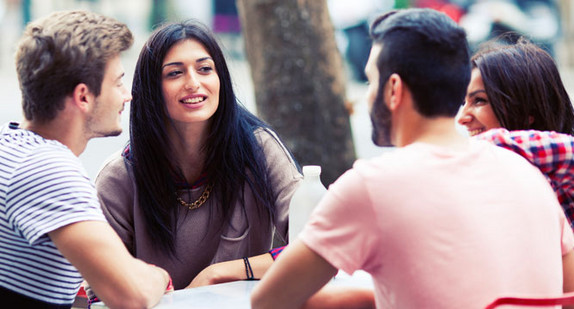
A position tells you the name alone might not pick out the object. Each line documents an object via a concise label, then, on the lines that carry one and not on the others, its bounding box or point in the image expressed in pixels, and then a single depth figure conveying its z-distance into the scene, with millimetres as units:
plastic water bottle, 2782
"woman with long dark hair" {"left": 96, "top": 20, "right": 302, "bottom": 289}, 2998
